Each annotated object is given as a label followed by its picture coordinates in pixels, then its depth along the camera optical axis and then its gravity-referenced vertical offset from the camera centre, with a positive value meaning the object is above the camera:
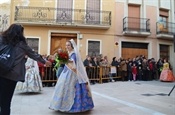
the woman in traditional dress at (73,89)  2.97 -0.65
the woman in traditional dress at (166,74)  9.02 -0.87
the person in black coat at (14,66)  1.81 -0.06
